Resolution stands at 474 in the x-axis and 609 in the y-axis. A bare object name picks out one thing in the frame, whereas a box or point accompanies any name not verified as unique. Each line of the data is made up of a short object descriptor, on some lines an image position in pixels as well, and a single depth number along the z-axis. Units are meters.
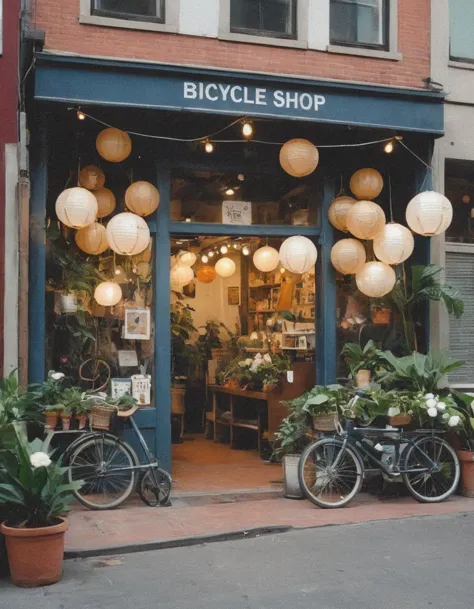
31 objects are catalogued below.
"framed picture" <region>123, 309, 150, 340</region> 10.35
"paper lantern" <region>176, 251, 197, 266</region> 13.95
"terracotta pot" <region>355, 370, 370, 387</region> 10.41
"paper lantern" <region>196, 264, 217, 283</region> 15.09
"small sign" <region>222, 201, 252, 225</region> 10.85
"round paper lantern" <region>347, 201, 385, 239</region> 10.51
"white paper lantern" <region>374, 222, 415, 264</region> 10.49
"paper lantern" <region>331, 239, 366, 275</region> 10.72
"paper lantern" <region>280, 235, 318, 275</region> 10.45
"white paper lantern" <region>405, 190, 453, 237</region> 10.24
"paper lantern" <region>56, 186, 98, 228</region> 9.52
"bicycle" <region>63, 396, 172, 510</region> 9.05
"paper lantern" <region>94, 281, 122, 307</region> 10.11
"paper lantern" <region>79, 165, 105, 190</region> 10.16
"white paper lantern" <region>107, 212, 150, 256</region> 9.76
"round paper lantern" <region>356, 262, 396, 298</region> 10.56
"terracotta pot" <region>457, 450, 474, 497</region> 9.99
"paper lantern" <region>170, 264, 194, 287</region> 13.78
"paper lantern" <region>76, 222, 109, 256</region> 10.07
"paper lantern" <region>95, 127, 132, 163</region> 9.88
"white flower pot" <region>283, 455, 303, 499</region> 9.78
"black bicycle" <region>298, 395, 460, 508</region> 9.21
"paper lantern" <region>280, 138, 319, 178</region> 10.24
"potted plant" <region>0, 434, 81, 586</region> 6.48
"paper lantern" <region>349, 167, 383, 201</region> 10.97
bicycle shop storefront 9.58
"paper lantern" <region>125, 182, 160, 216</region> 10.05
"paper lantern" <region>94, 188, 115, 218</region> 10.23
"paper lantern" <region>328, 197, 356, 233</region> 10.91
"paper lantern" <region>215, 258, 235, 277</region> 14.46
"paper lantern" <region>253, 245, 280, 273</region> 11.98
